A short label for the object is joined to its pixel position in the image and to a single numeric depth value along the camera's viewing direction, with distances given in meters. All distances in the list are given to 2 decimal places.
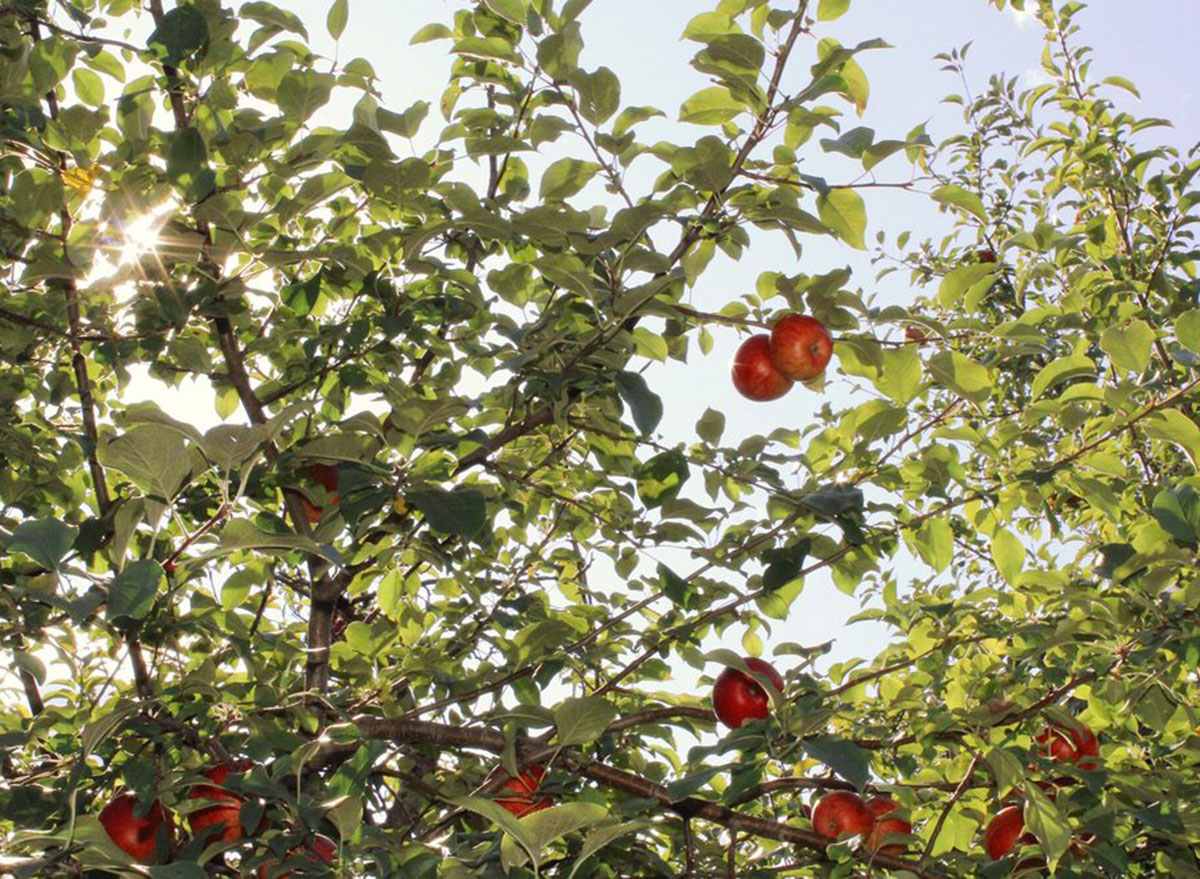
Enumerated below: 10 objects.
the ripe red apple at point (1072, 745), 2.24
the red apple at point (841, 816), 2.22
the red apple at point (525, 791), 2.01
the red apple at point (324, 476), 2.27
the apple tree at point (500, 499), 1.67
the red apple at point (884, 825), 2.19
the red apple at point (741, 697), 2.30
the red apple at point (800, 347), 2.05
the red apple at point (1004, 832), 2.18
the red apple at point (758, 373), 2.36
